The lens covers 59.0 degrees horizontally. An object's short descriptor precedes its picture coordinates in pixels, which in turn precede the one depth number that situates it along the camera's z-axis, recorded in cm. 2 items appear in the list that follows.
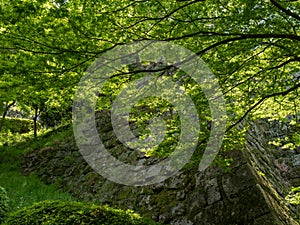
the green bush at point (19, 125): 1894
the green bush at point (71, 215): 473
